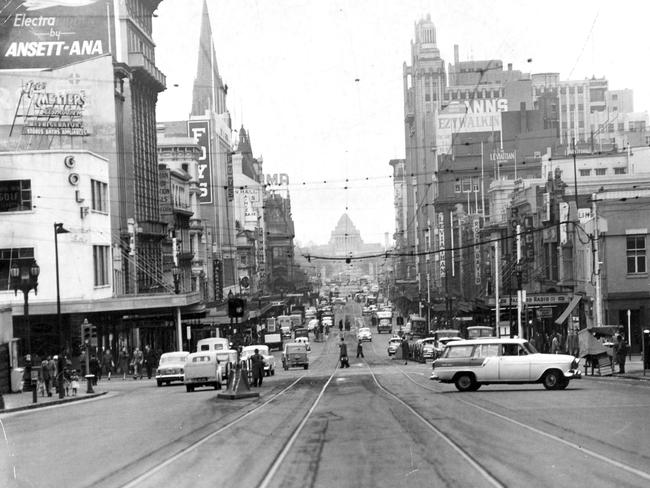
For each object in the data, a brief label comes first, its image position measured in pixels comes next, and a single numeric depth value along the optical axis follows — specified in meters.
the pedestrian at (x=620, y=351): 41.66
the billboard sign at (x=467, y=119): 177.75
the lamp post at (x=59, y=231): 44.22
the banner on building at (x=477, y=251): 103.06
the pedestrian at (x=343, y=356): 62.83
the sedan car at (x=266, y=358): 57.78
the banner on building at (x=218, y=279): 111.58
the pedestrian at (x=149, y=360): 60.88
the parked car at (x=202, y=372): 41.91
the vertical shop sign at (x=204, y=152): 147.12
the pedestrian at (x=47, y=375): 42.81
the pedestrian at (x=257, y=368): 42.16
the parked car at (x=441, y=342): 63.35
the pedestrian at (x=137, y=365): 61.40
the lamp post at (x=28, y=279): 45.94
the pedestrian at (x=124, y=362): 63.06
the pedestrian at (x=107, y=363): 61.24
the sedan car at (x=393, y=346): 87.33
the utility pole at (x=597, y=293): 51.05
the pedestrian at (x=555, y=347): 52.72
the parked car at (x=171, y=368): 48.69
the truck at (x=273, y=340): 108.74
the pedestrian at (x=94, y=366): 55.13
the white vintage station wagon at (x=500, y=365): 32.09
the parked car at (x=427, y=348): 71.75
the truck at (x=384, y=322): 145.00
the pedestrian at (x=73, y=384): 42.83
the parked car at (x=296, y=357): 67.62
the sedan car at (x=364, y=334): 112.96
